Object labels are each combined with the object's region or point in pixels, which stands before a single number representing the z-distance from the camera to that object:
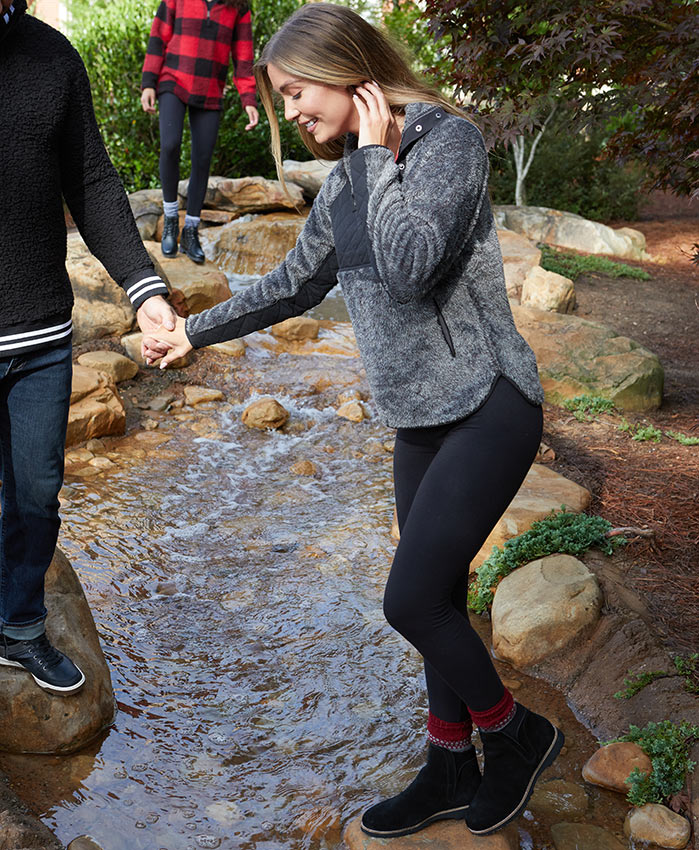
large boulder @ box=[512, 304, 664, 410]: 6.10
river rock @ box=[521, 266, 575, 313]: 8.29
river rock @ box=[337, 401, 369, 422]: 5.97
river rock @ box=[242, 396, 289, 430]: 5.83
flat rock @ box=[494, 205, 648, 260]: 11.46
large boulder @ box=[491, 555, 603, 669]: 3.42
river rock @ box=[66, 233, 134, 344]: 6.38
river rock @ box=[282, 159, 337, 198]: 10.84
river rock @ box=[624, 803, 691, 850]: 2.52
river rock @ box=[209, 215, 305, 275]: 9.30
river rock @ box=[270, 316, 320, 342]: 7.29
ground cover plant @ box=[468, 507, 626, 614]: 3.84
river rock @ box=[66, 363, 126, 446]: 5.20
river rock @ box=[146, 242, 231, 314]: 6.99
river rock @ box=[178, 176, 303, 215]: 10.30
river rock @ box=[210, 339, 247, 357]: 6.77
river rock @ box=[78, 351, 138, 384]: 5.98
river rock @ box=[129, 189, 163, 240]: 8.88
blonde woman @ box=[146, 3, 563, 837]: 1.88
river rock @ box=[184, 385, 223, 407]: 6.09
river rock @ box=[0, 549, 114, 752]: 2.78
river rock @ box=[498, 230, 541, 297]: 8.58
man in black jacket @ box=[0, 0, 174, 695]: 2.21
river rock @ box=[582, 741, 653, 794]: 2.72
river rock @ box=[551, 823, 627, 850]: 2.53
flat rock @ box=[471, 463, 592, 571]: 4.02
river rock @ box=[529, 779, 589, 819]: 2.67
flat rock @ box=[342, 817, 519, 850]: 2.39
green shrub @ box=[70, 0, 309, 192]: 10.41
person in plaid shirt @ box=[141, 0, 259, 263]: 6.53
